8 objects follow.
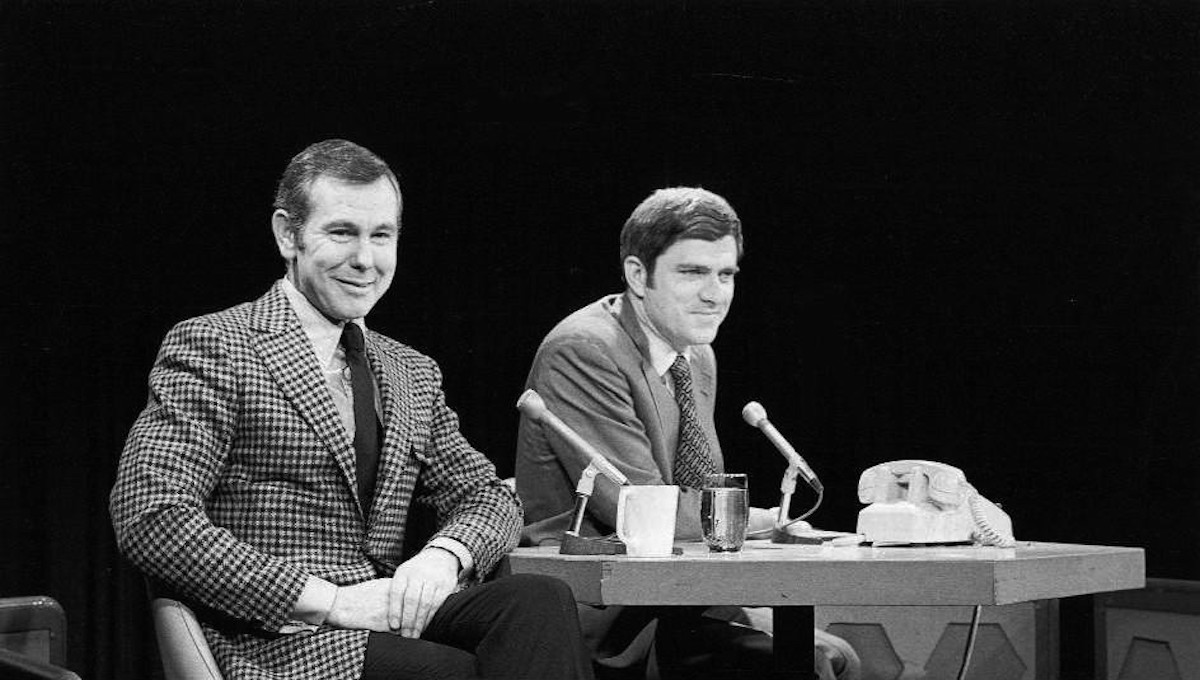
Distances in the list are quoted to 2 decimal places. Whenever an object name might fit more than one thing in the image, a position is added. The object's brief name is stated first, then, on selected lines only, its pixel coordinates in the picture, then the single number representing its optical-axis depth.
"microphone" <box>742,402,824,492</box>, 5.17
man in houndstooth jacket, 3.93
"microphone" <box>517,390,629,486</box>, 4.74
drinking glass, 4.57
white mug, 4.34
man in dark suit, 5.36
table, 3.96
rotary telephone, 4.83
